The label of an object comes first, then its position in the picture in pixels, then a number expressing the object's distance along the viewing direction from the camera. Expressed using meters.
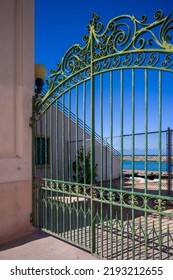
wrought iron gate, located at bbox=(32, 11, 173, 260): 3.25
